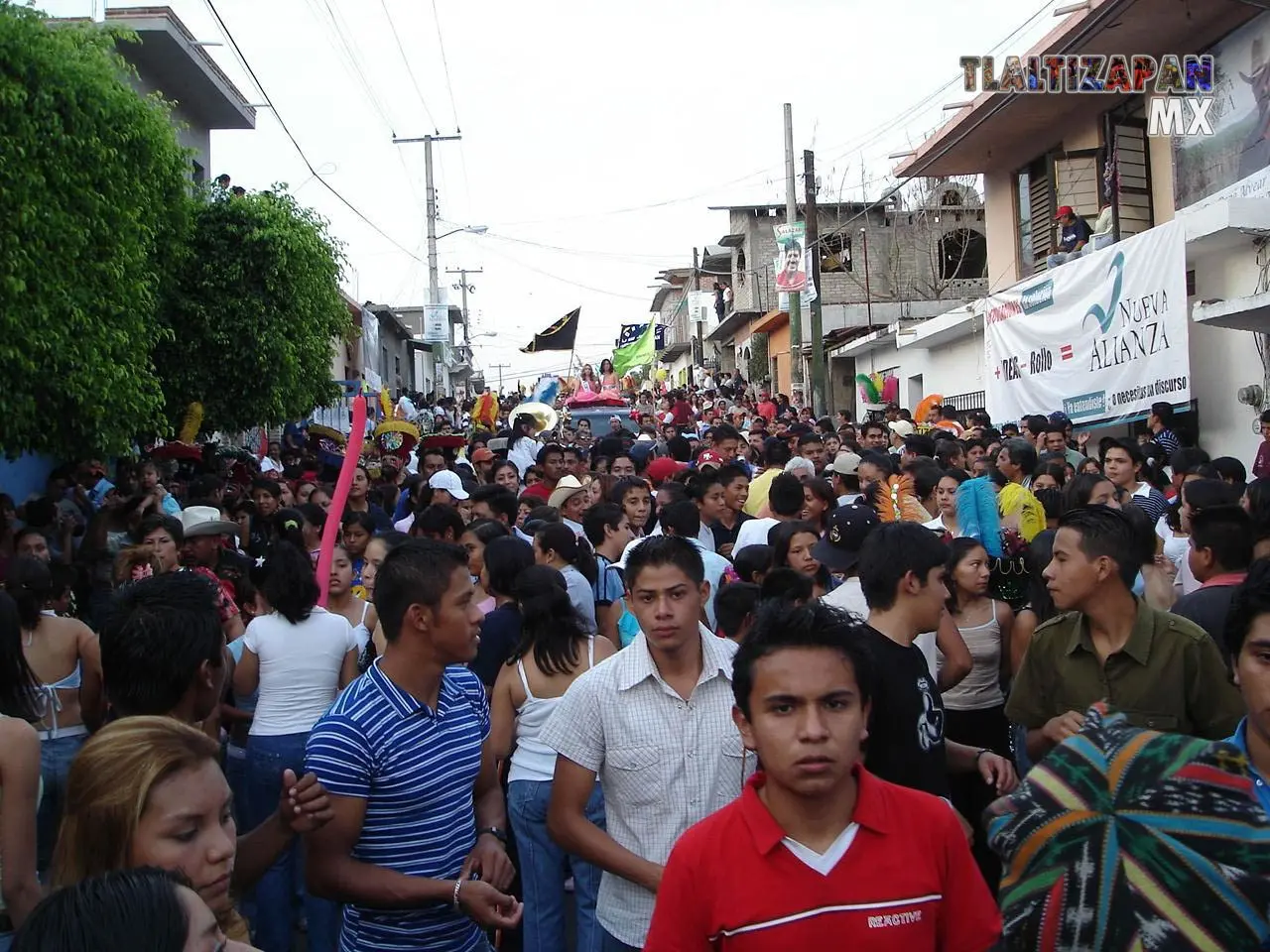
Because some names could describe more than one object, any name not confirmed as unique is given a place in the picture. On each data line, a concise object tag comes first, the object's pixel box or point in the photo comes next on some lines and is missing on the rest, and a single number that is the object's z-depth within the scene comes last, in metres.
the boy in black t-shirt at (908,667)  3.46
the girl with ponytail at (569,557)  6.04
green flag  33.88
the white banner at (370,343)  36.03
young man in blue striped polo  3.11
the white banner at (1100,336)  12.55
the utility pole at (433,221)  34.09
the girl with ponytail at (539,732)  4.55
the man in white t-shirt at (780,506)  7.59
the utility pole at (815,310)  22.47
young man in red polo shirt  2.28
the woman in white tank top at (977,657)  5.46
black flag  34.62
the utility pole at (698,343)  55.31
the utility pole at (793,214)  24.11
